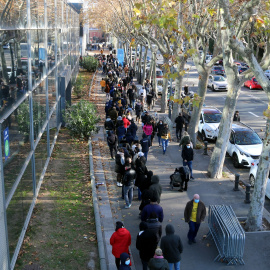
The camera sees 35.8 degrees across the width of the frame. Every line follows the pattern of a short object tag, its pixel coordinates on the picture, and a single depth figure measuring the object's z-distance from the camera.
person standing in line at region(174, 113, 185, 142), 20.64
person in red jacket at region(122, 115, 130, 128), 18.95
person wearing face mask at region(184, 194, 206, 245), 10.60
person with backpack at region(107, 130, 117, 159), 17.20
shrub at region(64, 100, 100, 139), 19.77
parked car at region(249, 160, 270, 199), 15.38
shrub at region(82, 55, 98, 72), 49.75
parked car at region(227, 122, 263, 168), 17.58
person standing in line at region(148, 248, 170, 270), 7.77
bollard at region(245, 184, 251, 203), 13.76
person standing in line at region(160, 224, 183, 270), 8.82
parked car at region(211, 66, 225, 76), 47.39
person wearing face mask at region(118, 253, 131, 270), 8.15
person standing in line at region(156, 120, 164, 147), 18.82
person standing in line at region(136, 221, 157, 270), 8.90
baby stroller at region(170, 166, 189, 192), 14.28
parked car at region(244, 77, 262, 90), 40.69
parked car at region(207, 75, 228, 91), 40.00
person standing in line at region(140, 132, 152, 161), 16.86
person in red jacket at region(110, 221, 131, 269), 8.91
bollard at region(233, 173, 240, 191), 14.77
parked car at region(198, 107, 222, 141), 22.00
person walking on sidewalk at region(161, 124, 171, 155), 18.53
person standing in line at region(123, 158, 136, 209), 12.62
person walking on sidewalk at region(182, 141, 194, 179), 15.25
